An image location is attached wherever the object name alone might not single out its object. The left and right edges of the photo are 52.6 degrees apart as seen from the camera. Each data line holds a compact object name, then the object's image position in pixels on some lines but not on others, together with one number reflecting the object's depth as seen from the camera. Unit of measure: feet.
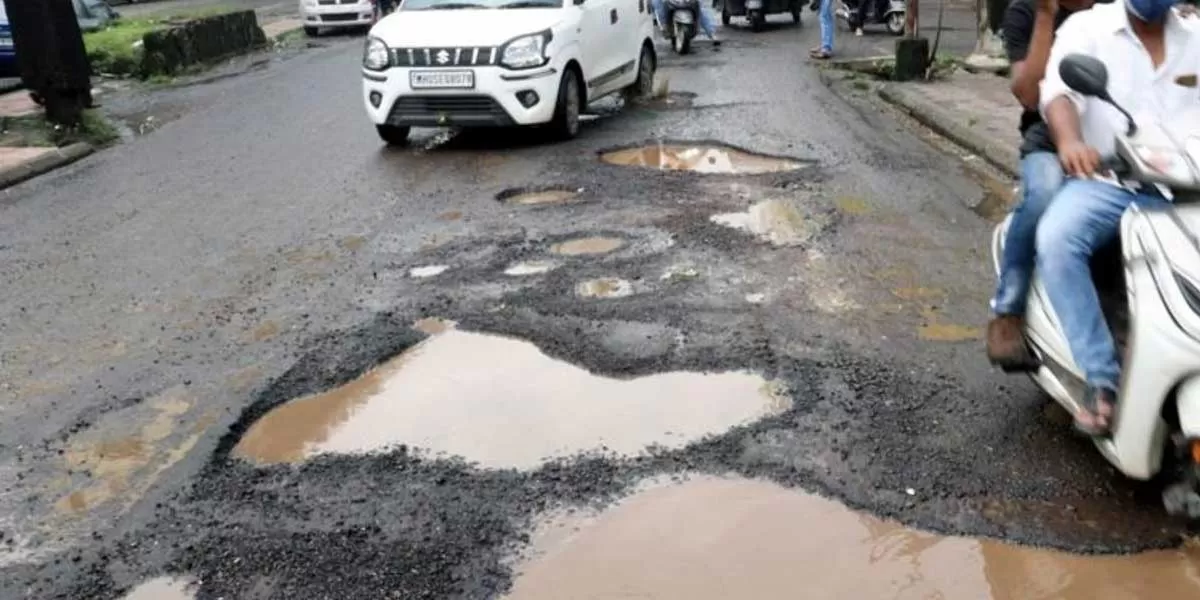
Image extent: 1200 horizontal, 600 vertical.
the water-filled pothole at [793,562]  11.26
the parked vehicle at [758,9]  74.69
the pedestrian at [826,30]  57.47
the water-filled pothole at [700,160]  30.66
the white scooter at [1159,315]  10.93
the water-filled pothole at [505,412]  14.61
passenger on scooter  13.62
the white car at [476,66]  34.45
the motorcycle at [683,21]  60.18
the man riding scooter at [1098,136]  12.19
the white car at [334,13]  88.58
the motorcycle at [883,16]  70.13
